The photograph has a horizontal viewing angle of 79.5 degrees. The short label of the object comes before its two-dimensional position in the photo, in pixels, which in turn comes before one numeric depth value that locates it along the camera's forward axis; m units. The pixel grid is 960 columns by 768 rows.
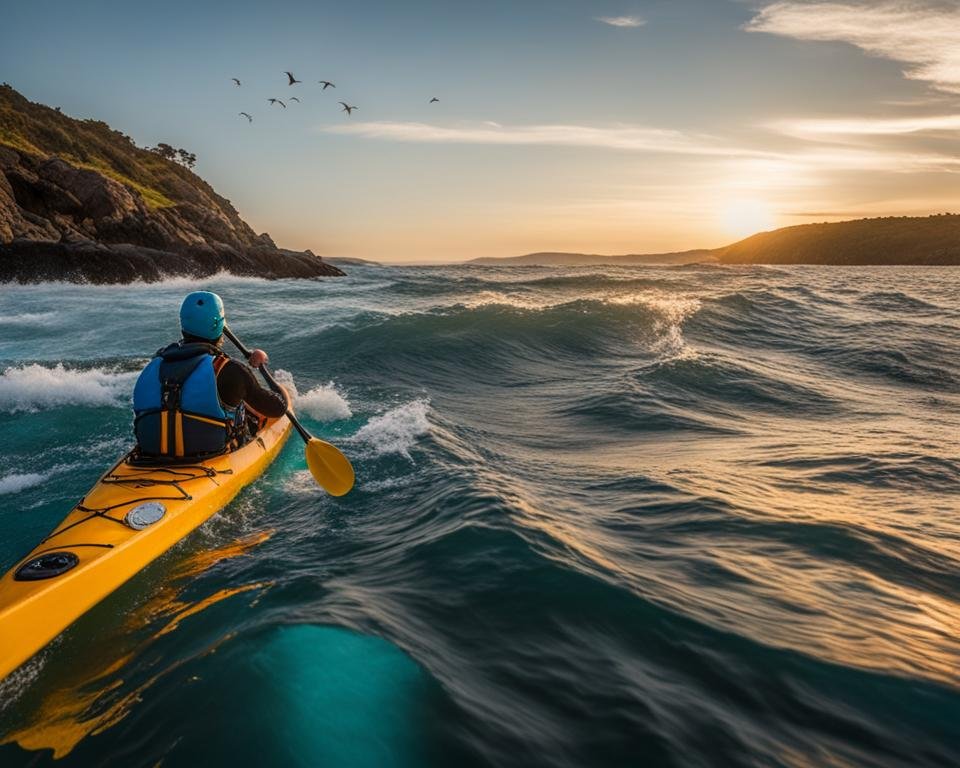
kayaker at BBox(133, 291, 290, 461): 5.27
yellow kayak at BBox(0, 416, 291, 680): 3.61
